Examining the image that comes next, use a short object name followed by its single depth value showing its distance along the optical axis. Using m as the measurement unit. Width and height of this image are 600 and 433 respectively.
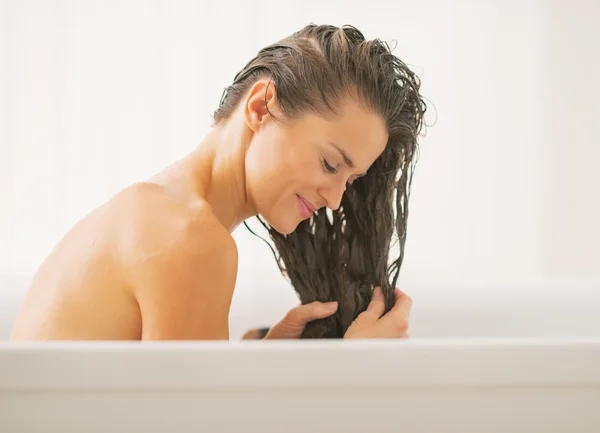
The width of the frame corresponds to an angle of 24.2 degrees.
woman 1.37
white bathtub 1.19
